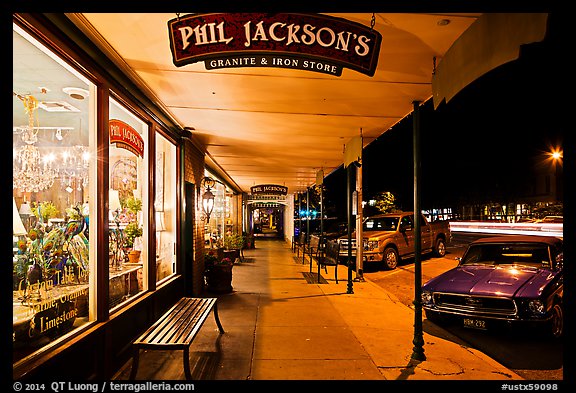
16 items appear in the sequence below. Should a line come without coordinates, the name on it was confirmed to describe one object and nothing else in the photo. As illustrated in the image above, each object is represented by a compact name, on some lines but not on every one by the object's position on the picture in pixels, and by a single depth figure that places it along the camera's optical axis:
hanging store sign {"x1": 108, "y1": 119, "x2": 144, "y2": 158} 4.96
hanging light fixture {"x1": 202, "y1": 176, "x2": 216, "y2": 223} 9.77
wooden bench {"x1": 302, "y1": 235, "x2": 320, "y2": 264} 13.57
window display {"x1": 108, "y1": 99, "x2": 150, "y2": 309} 5.12
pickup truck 12.87
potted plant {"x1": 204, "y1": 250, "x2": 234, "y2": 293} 8.98
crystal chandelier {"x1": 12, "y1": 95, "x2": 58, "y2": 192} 3.57
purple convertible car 5.59
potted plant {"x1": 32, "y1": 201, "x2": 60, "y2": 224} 3.75
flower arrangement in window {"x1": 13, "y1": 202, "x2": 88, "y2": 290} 3.52
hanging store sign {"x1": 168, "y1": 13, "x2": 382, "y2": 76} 3.63
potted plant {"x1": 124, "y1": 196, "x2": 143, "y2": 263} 5.96
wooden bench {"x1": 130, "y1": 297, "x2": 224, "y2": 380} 3.90
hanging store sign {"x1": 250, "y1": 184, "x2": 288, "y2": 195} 19.06
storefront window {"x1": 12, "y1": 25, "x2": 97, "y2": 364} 3.44
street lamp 27.07
